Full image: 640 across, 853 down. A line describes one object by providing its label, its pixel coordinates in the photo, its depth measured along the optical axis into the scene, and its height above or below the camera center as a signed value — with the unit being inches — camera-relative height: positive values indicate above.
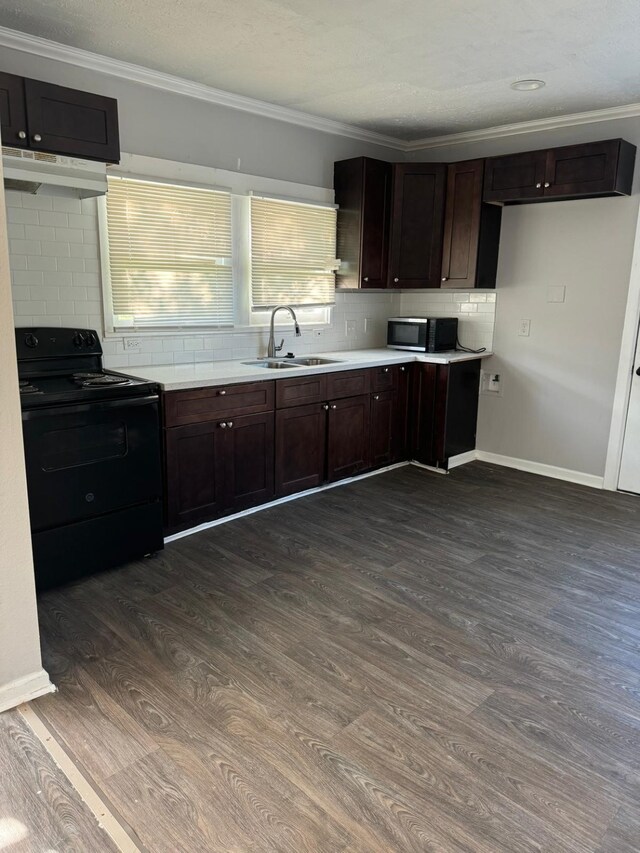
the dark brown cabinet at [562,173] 150.0 +34.1
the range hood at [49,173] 105.5 +21.6
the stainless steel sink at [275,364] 164.1 -17.7
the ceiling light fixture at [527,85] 136.9 +49.6
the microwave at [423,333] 184.2 -9.7
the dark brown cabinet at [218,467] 128.4 -37.9
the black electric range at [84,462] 104.0 -30.1
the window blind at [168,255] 137.5 +9.8
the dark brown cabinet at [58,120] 104.7 +31.1
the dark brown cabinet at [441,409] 179.2 -31.9
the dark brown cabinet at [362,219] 177.5 +24.0
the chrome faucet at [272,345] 166.4 -12.7
